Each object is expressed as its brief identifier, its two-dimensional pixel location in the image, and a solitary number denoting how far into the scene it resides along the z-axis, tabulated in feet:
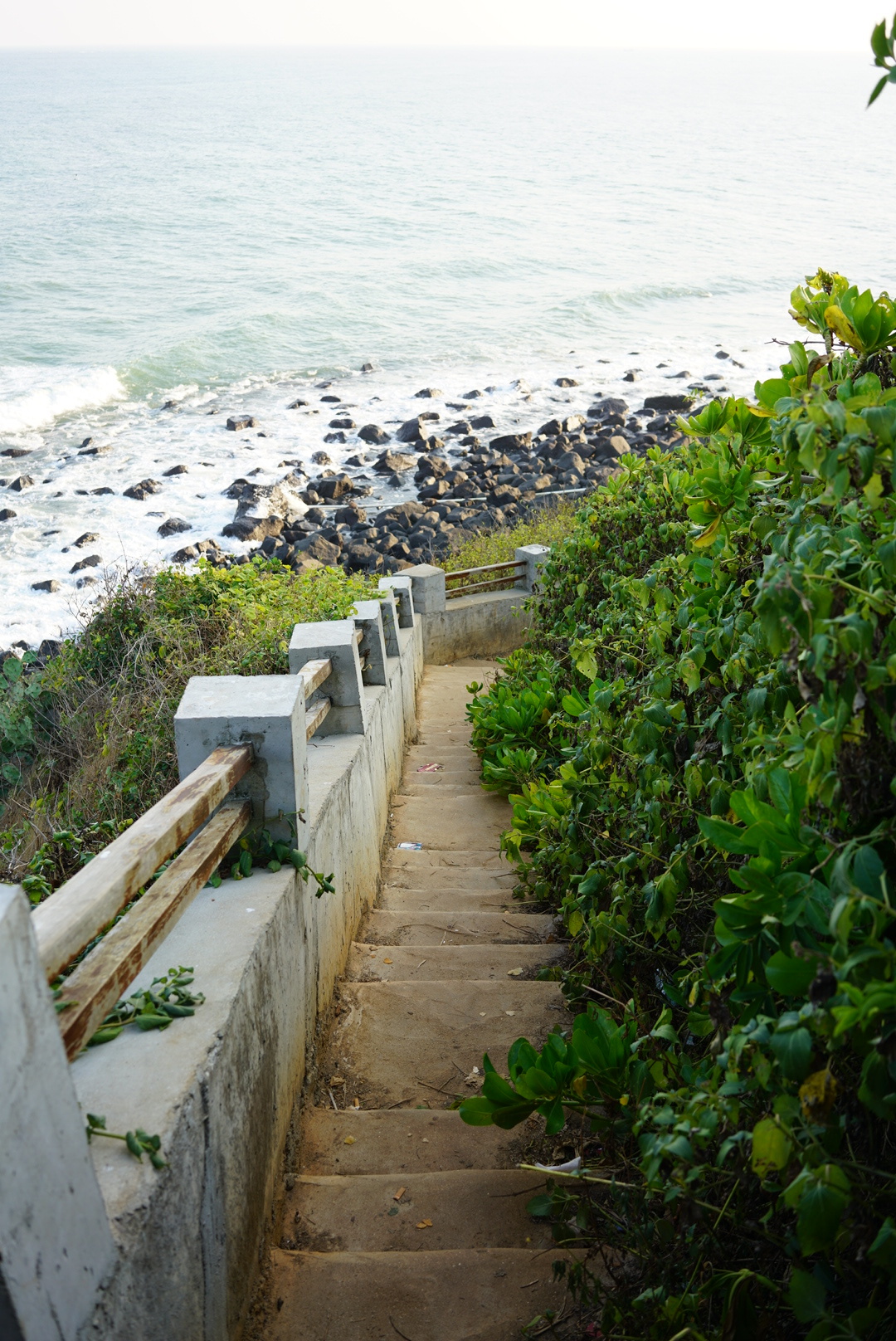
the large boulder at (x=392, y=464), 72.74
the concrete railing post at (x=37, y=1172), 4.88
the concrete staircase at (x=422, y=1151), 8.57
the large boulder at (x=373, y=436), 79.82
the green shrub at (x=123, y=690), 16.94
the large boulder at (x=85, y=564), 58.44
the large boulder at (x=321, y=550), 55.62
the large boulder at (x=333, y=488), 67.56
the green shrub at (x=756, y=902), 5.15
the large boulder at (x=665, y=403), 88.69
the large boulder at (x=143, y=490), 68.69
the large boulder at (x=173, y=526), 63.21
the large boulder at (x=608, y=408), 86.58
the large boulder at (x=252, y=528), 61.67
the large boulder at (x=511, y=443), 76.56
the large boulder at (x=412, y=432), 78.84
